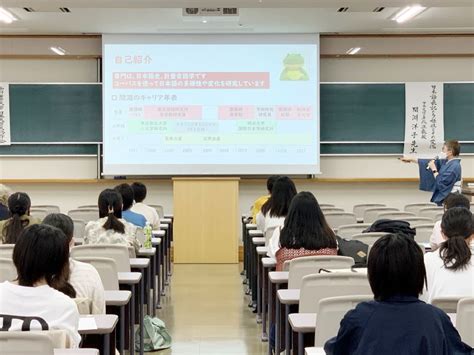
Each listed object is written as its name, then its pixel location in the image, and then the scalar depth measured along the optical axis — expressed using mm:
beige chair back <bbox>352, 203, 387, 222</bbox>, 8773
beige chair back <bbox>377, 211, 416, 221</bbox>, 7153
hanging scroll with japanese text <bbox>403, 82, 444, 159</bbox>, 10344
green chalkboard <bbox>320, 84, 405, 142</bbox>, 10344
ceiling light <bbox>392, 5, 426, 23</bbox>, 8617
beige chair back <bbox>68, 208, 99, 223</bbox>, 8070
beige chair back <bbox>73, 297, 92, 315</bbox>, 3484
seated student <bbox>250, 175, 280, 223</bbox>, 7750
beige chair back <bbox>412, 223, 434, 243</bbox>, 6172
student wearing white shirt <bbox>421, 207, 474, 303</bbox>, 3703
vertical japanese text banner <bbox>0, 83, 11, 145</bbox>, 10227
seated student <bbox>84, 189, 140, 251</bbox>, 5469
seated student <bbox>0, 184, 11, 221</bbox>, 6414
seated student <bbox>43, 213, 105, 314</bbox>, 3564
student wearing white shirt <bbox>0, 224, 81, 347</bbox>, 2871
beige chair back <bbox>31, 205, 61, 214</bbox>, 8222
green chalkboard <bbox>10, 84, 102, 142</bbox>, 10250
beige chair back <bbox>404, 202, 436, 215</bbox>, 8657
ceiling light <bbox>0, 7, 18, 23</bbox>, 8570
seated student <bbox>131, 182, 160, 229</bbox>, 7238
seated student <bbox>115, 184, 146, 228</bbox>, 6352
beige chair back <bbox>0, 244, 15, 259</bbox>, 4618
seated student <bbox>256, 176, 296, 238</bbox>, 6438
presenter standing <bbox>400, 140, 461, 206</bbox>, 8539
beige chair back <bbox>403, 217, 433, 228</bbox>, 6710
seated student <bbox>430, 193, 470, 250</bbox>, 5245
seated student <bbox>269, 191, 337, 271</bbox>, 4895
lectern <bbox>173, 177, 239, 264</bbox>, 9680
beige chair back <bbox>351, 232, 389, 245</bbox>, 5301
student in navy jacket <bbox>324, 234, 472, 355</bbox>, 2371
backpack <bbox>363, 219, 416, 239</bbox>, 5126
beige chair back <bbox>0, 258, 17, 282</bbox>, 4246
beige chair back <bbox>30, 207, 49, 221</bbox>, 7889
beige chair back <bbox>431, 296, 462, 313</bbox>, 3355
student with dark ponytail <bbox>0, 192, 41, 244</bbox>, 5301
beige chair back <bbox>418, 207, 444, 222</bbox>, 7922
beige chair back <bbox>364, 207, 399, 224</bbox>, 7872
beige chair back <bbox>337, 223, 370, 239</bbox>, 6230
